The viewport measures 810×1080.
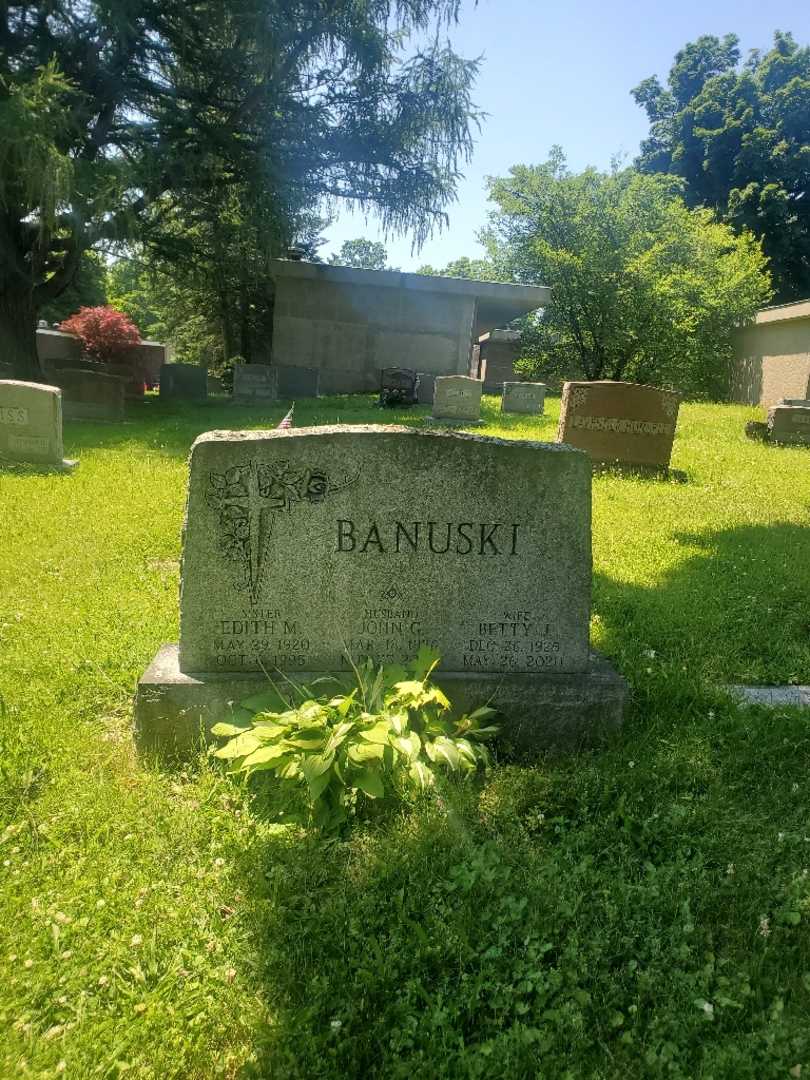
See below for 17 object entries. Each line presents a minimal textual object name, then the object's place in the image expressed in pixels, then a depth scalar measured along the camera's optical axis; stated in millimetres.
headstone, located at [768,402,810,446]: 13828
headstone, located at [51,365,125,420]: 15344
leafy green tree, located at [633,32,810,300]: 35156
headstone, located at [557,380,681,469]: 9711
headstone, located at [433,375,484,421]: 15302
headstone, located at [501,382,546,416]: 17484
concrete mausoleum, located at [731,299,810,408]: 21125
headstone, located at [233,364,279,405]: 18578
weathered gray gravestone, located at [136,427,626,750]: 3012
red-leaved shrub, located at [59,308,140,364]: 20734
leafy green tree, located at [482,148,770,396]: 21422
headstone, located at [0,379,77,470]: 9281
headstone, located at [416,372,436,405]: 19391
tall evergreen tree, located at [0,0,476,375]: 13320
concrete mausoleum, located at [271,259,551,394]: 20672
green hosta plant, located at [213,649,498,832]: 2518
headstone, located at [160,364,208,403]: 19469
